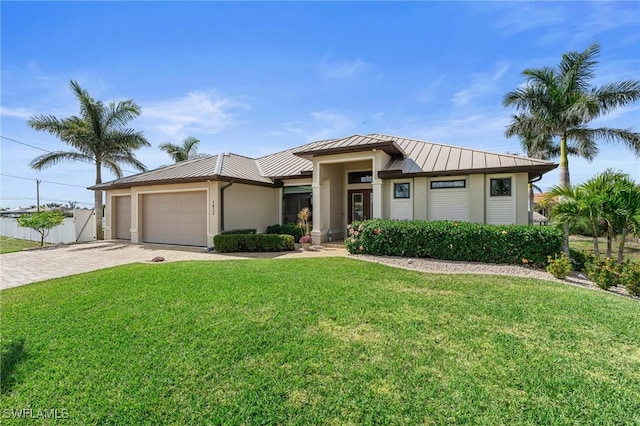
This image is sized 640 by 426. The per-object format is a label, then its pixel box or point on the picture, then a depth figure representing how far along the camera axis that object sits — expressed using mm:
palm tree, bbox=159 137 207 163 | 28984
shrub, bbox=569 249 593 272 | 8831
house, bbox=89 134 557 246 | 12648
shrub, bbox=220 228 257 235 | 13676
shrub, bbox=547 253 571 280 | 7743
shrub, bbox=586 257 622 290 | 7133
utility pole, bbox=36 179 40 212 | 39750
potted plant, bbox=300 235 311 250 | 12641
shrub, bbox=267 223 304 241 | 15422
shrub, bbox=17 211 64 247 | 15797
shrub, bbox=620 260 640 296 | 6832
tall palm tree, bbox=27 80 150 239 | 17875
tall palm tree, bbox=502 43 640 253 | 17328
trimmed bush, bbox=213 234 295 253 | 12656
